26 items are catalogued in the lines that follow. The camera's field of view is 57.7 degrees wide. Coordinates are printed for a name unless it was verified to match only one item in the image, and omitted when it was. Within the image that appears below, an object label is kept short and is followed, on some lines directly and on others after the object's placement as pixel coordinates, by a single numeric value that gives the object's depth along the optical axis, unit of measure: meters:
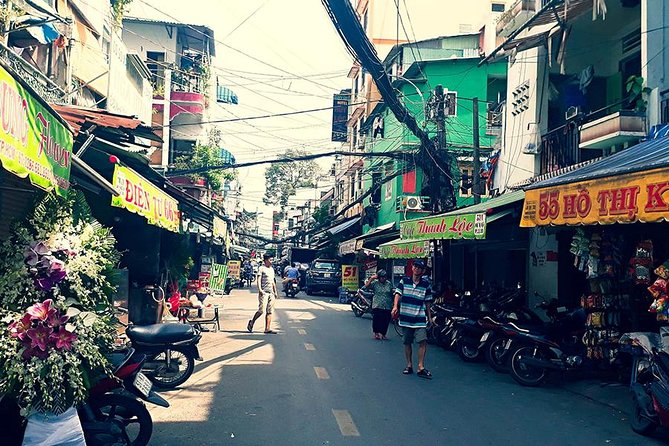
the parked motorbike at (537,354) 8.85
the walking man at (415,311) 9.47
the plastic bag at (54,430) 4.29
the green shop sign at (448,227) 10.83
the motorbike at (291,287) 30.27
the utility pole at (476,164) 16.95
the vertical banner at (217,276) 22.73
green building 25.52
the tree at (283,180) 58.28
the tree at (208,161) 28.77
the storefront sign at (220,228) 17.14
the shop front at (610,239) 6.99
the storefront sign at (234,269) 32.76
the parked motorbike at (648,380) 6.00
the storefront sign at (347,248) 28.02
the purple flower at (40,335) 4.39
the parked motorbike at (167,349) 7.65
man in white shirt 13.75
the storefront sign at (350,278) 27.00
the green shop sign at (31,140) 3.86
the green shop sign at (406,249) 15.30
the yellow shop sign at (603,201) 6.19
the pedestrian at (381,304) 14.21
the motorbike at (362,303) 19.56
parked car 31.88
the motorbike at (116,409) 4.74
